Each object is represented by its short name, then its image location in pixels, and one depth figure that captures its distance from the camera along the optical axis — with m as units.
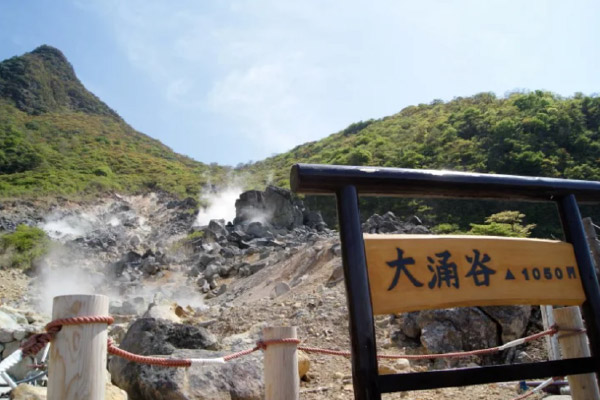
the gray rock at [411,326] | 6.60
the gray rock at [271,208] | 22.77
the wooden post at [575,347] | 2.08
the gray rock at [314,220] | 22.44
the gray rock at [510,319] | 6.45
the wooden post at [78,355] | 1.51
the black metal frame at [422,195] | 1.66
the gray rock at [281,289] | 10.75
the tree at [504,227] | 12.64
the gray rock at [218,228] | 20.92
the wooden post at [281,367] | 1.97
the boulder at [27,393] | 3.11
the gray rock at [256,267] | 15.24
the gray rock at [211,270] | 15.63
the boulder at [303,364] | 5.05
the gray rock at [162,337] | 5.16
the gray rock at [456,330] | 6.25
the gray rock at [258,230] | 20.70
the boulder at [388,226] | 16.00
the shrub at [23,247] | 20.45
